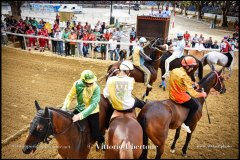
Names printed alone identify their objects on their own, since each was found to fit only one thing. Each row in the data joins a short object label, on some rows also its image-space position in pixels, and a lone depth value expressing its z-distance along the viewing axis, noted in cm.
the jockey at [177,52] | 1025
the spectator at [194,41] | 1688
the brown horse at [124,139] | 423
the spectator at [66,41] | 1543
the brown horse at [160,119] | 534
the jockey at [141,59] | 909
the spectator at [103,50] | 1510
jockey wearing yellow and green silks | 466
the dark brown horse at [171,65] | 1052
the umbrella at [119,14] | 2385
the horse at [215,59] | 1141
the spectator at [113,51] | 1495
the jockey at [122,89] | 482
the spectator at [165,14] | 1740
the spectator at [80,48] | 1527
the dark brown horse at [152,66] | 952
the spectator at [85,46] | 1540
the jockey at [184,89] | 551
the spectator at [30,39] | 1675
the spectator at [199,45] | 1535
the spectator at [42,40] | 1647
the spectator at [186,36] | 1780
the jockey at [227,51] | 1166
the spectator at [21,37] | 1682
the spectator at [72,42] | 1543
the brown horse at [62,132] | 422
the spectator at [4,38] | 1752
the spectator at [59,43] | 1560
